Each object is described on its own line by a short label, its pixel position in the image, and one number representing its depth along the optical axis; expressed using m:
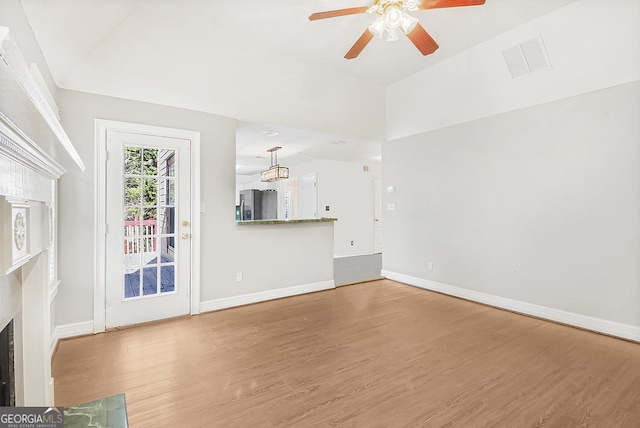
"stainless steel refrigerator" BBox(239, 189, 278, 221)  9.64
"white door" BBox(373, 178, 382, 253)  7.89
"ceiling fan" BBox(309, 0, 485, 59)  2.23
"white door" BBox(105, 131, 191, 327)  3.11
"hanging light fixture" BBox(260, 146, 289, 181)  6.45
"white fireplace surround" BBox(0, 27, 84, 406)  0.79
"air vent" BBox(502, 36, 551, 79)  3.17
